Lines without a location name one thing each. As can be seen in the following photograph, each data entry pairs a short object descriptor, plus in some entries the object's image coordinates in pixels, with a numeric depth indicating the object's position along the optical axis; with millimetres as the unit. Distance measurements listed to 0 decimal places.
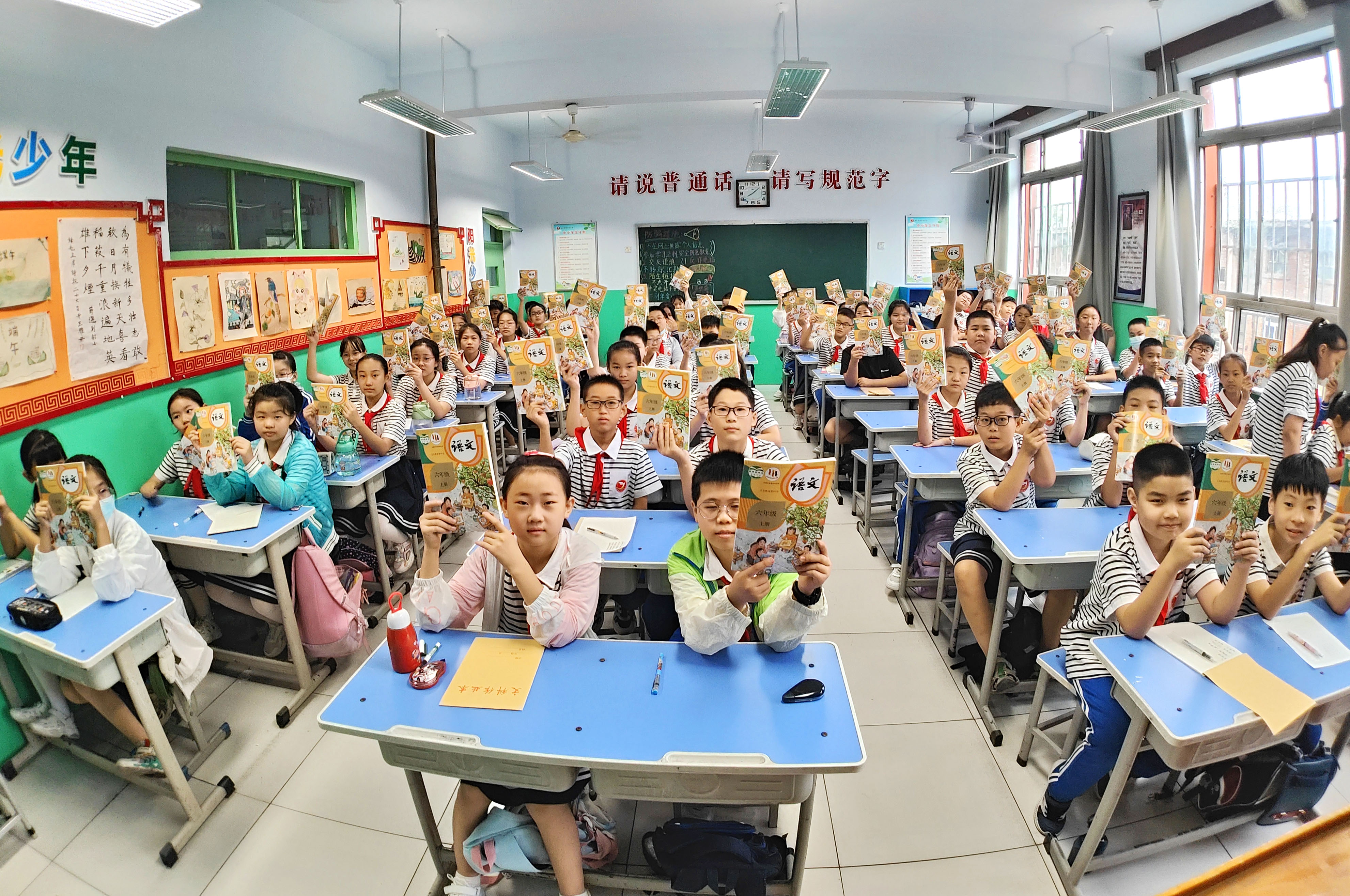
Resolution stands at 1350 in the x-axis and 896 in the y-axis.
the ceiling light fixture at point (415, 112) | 4148
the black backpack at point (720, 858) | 1729
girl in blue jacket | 2820
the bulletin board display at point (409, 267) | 6188
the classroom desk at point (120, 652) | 1994
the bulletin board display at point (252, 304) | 3844
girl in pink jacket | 1728
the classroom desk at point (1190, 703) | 1549
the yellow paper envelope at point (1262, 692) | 1546
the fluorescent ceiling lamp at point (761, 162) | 7660
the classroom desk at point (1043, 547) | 2324
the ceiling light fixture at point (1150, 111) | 4488
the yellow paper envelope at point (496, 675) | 1601
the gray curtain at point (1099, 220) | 7227
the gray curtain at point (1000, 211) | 9320
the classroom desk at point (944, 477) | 3143
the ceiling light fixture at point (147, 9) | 2438
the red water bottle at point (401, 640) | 1680
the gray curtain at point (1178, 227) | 6078
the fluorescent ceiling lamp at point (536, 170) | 7684
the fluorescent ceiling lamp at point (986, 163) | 7484
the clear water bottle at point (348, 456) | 3340
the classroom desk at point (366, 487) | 3246
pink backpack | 2814
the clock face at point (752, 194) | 9453
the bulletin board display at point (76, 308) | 2797
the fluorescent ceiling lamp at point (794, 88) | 3963
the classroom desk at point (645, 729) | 1408
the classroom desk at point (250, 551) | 2607
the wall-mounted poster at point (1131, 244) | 6770
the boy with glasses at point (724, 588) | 1602
